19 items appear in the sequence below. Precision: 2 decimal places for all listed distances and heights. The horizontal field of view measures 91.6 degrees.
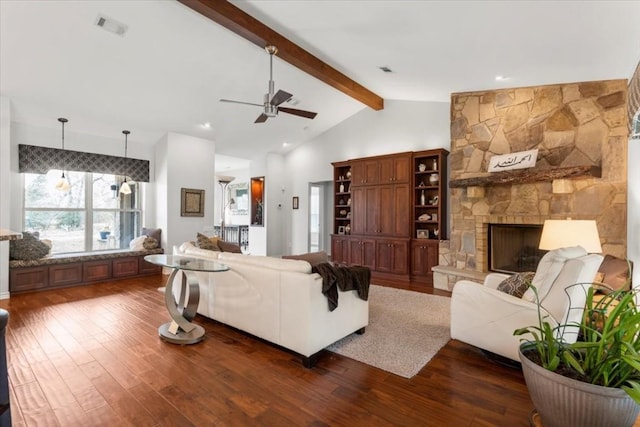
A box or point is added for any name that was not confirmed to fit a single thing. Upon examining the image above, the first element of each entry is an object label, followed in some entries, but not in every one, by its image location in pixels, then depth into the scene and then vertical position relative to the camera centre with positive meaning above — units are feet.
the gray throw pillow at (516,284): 8.98 -2.07
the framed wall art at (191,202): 21.90 +0.93
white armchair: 7.69 -2.41
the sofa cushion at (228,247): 15.12 -1.60
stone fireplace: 13.19 +2.42
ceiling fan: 12.12 +4.55
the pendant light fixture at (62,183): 17.13 +1.76
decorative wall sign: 14.74 +2.68
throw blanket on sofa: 8.98 -1.98
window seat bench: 15.98 -3.11
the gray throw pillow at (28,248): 15.96 -1.74
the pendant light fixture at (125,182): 19.61 +2.27
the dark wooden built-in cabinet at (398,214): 19.19 +0.07
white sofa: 8.62 -2.79
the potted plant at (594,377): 4.83 -2.69
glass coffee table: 10.08 -3.27
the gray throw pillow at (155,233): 21.20 -1.23
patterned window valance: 17.30 +3.27
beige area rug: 8.91 -4.13
